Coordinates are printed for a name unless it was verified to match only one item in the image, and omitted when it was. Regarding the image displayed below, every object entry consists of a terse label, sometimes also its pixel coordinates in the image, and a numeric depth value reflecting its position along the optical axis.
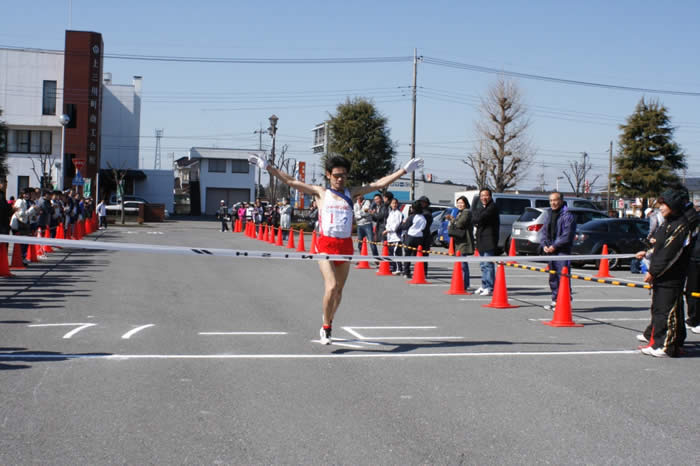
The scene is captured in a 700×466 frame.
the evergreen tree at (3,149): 49.78
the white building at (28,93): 60.34
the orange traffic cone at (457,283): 13.62
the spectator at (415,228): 16.22
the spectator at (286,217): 35.47
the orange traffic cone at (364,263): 19.20
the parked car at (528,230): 22.00
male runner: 7.89
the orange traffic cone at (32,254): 18.30
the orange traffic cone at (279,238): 29.38
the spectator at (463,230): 13.81
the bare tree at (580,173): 99.31
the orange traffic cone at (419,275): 15.41
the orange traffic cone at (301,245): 25.77
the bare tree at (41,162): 59.00
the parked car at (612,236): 20.31
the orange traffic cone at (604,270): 16.61
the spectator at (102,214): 40.96
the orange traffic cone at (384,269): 17.44
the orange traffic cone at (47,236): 20.86
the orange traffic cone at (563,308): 10.00
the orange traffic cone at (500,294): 11.77
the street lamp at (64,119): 35.12
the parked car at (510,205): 26.65
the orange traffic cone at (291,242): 28.17
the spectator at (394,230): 17.83
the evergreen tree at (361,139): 58.88
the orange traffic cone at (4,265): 14.43
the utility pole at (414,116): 43.06
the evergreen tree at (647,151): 45.97
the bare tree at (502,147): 48.56
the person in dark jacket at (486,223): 13.04
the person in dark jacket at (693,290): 9.73
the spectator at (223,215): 43.41
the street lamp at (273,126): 41.84
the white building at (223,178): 82.38
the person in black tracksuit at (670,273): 7.77
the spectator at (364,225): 20.34
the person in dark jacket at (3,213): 14.99
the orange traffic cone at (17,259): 16.31
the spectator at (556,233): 11.23
